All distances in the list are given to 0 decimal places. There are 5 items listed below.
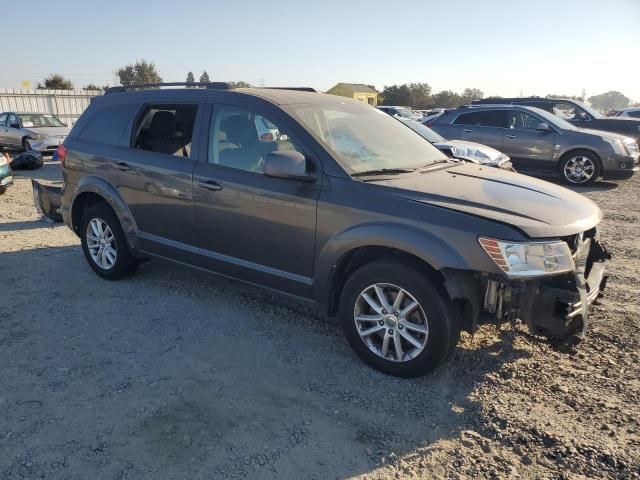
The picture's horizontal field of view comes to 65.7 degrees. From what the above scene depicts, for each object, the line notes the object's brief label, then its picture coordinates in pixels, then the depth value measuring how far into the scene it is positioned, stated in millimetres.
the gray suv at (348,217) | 3006
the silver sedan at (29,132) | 16312
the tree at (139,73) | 68081
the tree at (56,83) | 48531
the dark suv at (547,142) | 10719
